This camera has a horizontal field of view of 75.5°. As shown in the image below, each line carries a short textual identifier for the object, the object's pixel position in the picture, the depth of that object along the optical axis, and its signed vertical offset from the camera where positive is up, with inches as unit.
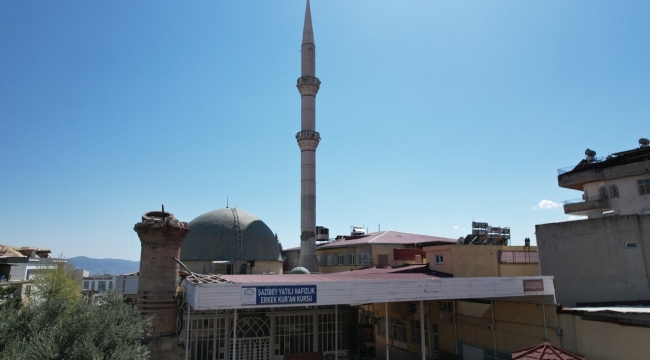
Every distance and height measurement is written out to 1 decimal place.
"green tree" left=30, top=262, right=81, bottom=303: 1277.2 -48.3
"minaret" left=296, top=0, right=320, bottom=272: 1656.0 +473.6
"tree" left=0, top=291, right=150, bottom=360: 483.8 -84.7
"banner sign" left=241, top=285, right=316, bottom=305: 553.9 -37.6
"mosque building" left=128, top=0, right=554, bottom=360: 591.5 -73.7
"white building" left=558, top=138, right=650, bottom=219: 1096.5 +222.5
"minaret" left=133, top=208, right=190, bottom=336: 789.2 -10.3
